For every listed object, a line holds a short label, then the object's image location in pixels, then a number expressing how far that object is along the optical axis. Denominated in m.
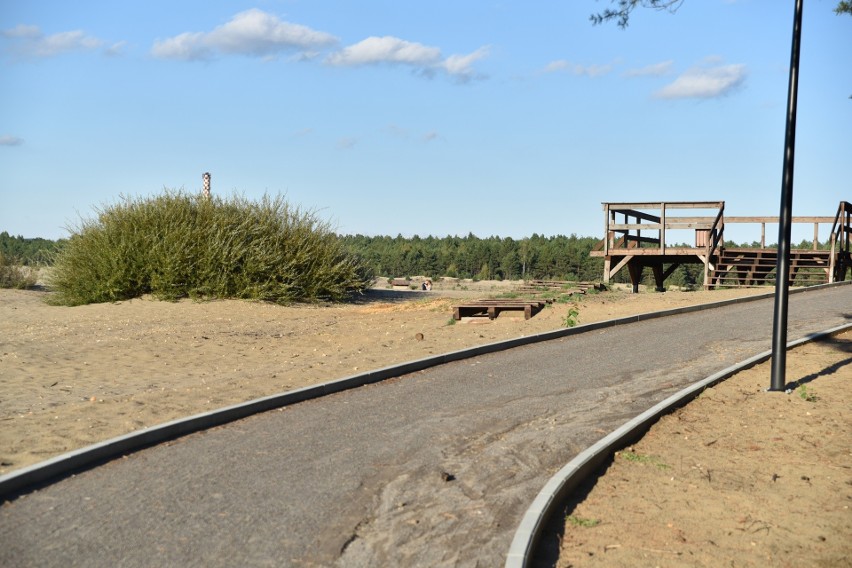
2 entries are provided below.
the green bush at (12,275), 32.75
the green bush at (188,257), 24.84
